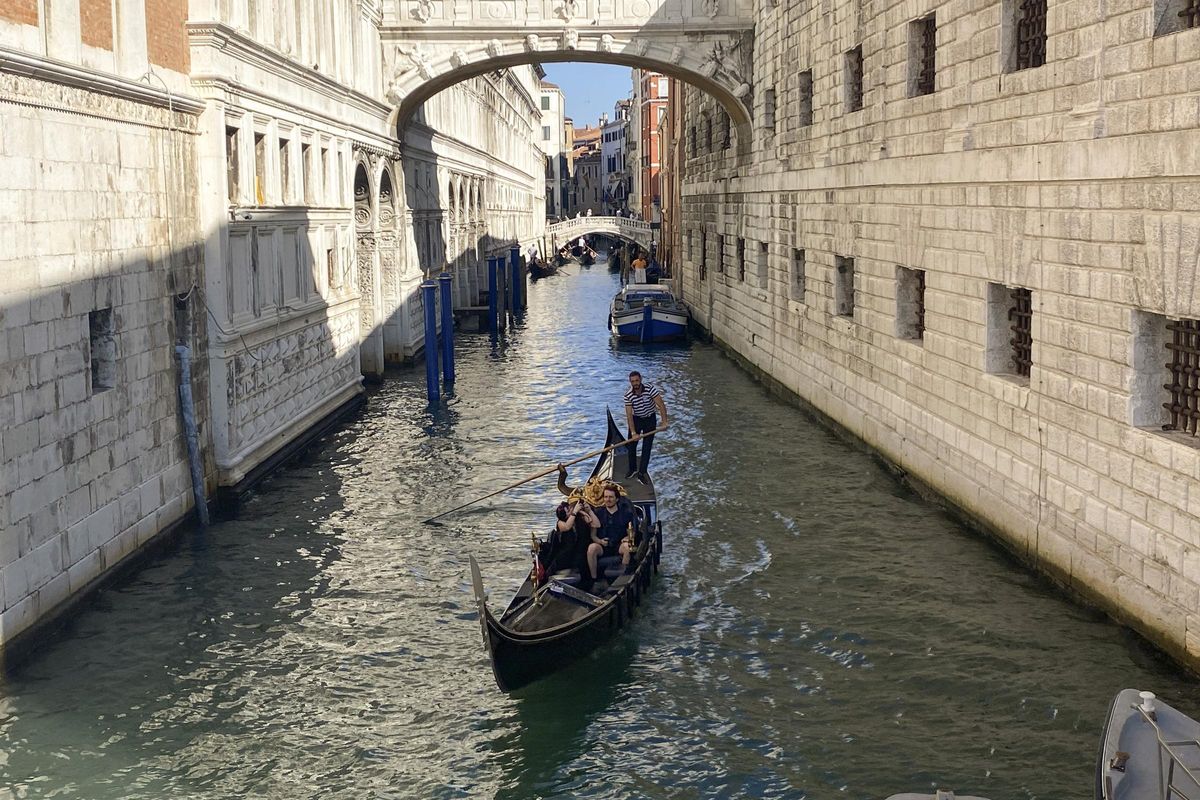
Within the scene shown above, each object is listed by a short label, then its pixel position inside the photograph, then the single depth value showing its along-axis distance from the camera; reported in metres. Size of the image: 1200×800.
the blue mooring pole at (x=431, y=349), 20.73
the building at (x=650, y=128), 69.56
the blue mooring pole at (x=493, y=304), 31.70
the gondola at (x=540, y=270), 57.94
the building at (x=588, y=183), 127.52
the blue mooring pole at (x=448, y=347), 22.78
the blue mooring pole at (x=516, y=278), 37.47
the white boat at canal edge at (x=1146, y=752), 5.46
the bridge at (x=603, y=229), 63.69
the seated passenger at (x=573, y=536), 10.23
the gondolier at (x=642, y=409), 14.29
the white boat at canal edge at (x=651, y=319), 28.80
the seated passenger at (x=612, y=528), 10.34
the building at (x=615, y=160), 105.68
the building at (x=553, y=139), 97.56
